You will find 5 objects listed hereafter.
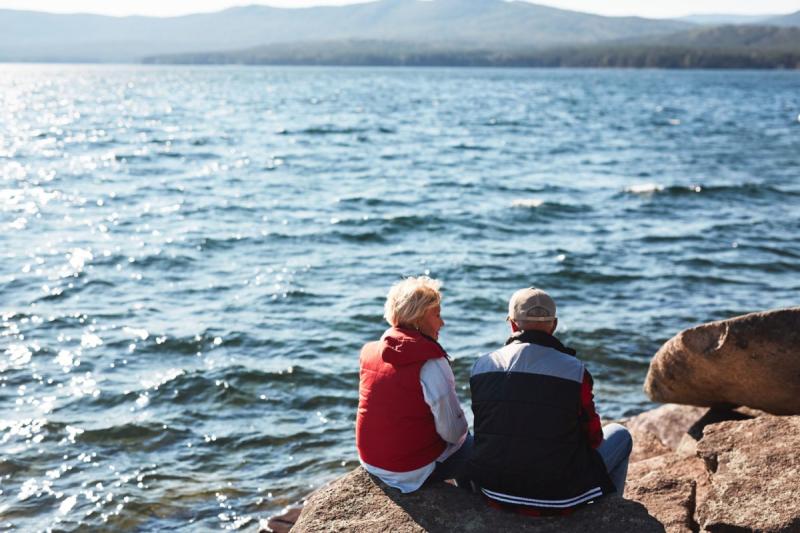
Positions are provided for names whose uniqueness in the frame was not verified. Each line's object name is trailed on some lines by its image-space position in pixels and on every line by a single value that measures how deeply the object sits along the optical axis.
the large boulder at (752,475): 5.71
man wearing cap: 5.43
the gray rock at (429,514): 5.68
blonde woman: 5.76
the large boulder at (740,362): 7.52
